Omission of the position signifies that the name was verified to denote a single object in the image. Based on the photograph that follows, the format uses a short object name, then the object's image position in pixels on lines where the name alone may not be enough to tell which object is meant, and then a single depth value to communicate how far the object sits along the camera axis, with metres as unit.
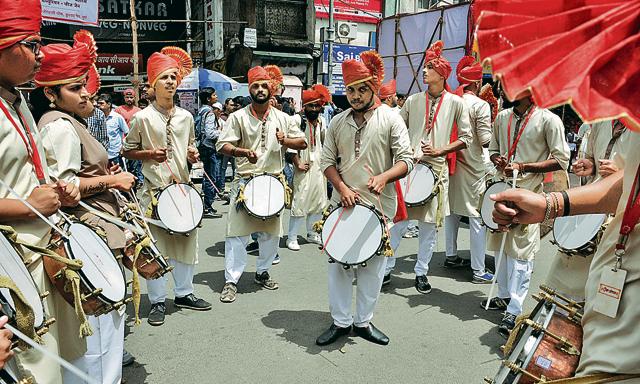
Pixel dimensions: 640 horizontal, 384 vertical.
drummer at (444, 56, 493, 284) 5.39
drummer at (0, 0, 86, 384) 1.95
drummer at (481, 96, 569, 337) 4.05
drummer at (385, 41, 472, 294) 5.23
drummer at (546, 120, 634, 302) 2.82
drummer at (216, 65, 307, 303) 4.93
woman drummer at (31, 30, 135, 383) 2.63
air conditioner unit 21.53
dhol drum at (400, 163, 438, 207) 5.13
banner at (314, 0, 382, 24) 23.67
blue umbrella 14.58
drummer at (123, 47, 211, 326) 4.30
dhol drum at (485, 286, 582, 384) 1.67
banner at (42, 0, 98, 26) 10.37
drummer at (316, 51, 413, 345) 3.84
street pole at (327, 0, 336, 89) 17.45
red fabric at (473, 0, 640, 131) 1.01
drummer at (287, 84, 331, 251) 6.80
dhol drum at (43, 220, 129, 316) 2.20
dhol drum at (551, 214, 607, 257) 2.92
